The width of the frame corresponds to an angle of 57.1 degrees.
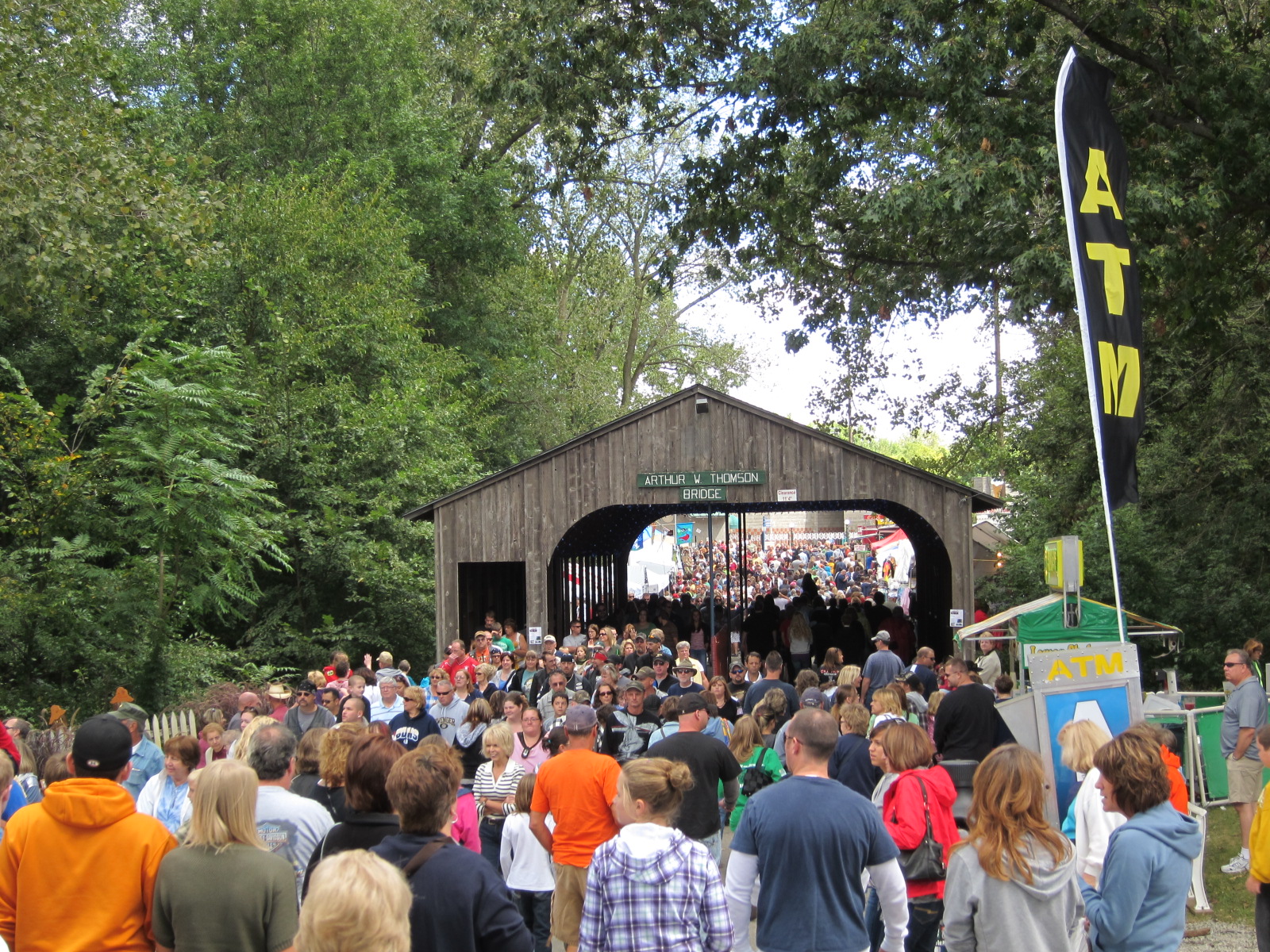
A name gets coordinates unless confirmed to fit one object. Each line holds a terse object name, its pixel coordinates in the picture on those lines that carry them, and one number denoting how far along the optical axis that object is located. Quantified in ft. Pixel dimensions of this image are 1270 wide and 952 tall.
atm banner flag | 25.04
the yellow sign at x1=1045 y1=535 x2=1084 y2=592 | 32.45
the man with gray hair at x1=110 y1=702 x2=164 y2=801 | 25.39
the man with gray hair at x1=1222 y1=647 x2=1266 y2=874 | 27.73
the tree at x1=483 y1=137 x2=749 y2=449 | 124.16
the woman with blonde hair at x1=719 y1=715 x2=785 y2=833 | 23.79
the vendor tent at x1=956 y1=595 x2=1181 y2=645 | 35.73
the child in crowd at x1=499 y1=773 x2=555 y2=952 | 20.44
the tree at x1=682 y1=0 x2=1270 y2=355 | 38.73
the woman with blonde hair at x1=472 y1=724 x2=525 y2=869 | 22.41
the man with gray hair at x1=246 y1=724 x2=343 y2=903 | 15.23
